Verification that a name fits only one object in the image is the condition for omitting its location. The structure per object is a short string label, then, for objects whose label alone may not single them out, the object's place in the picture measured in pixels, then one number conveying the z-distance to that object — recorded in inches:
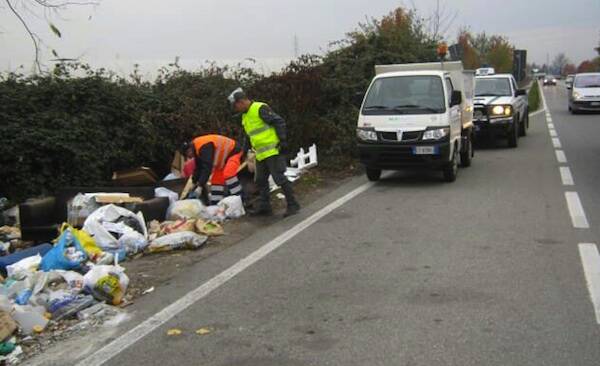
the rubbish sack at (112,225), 277.0
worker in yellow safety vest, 337.7
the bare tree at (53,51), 256.7
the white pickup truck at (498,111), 627.8
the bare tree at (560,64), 6373.0
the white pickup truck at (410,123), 410.6
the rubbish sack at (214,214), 339.6
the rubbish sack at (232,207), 347.3
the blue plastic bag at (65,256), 247.0
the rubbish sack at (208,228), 303.7
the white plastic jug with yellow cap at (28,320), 192.1
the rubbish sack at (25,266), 244.1
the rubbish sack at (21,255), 260.8
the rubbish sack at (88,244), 261.3
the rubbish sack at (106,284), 213.9
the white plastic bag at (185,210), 336.2
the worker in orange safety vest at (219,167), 354.6
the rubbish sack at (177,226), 302.1
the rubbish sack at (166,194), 355.9
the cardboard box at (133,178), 392.2
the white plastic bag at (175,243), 279.4
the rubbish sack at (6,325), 180.1
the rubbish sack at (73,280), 220.0
